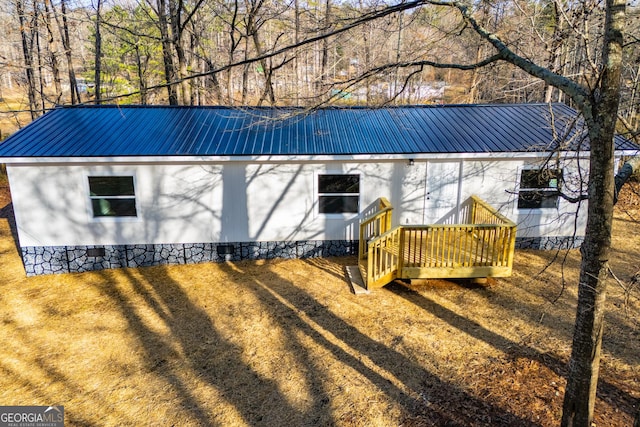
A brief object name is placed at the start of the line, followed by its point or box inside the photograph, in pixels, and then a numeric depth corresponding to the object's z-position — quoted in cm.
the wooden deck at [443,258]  797
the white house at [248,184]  900
